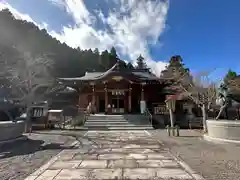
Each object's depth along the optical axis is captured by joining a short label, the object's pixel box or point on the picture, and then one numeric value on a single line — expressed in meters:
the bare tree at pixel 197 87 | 10.92
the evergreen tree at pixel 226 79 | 12.37
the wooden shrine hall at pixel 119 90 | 14.77
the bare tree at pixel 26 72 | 10.24
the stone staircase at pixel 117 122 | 11.20
